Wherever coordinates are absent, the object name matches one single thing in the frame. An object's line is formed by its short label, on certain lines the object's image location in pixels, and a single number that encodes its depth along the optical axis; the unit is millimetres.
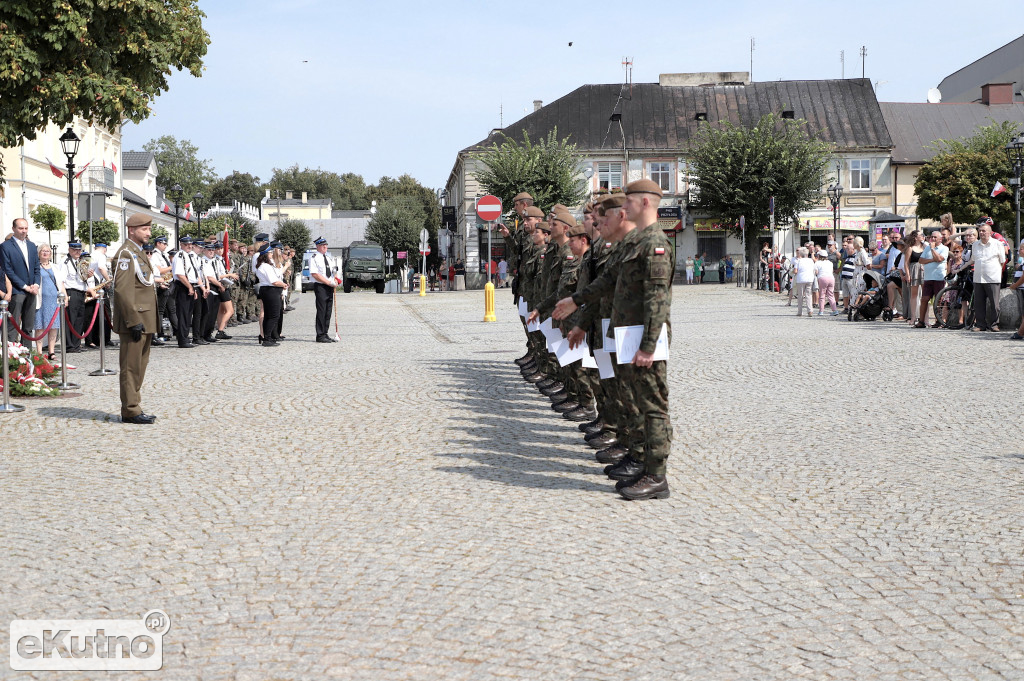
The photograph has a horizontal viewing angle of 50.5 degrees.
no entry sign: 22172
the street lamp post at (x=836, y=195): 46281
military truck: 54312
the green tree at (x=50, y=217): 37094
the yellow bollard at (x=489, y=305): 23328
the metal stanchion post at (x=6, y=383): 10203
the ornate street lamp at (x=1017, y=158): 26612
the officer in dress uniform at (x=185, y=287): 17766
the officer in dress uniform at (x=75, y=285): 17250
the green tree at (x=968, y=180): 54062
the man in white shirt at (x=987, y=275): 16672
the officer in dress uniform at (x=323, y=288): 18188
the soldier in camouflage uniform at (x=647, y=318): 6398
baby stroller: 21203
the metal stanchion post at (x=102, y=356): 12844
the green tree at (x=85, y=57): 14102
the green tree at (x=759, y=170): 50719
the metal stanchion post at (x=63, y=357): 11562
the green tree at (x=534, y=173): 51688
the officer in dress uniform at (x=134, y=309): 9359
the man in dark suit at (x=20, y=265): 13500
